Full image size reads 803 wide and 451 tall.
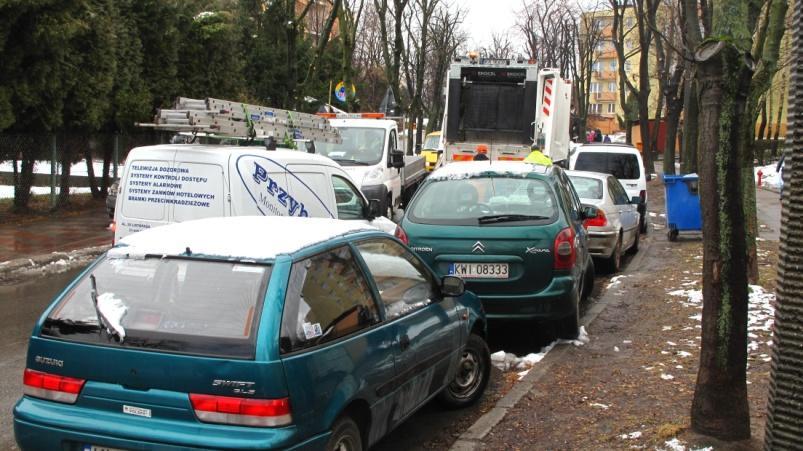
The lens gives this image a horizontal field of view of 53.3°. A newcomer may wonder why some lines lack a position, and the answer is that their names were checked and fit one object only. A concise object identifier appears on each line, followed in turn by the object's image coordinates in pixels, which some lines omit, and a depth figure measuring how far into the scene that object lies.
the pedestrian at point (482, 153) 15.60
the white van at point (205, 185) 7.64
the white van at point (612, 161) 17.88
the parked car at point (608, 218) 12.00
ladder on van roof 8.65
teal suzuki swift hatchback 3.62
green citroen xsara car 7.46
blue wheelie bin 15.17
